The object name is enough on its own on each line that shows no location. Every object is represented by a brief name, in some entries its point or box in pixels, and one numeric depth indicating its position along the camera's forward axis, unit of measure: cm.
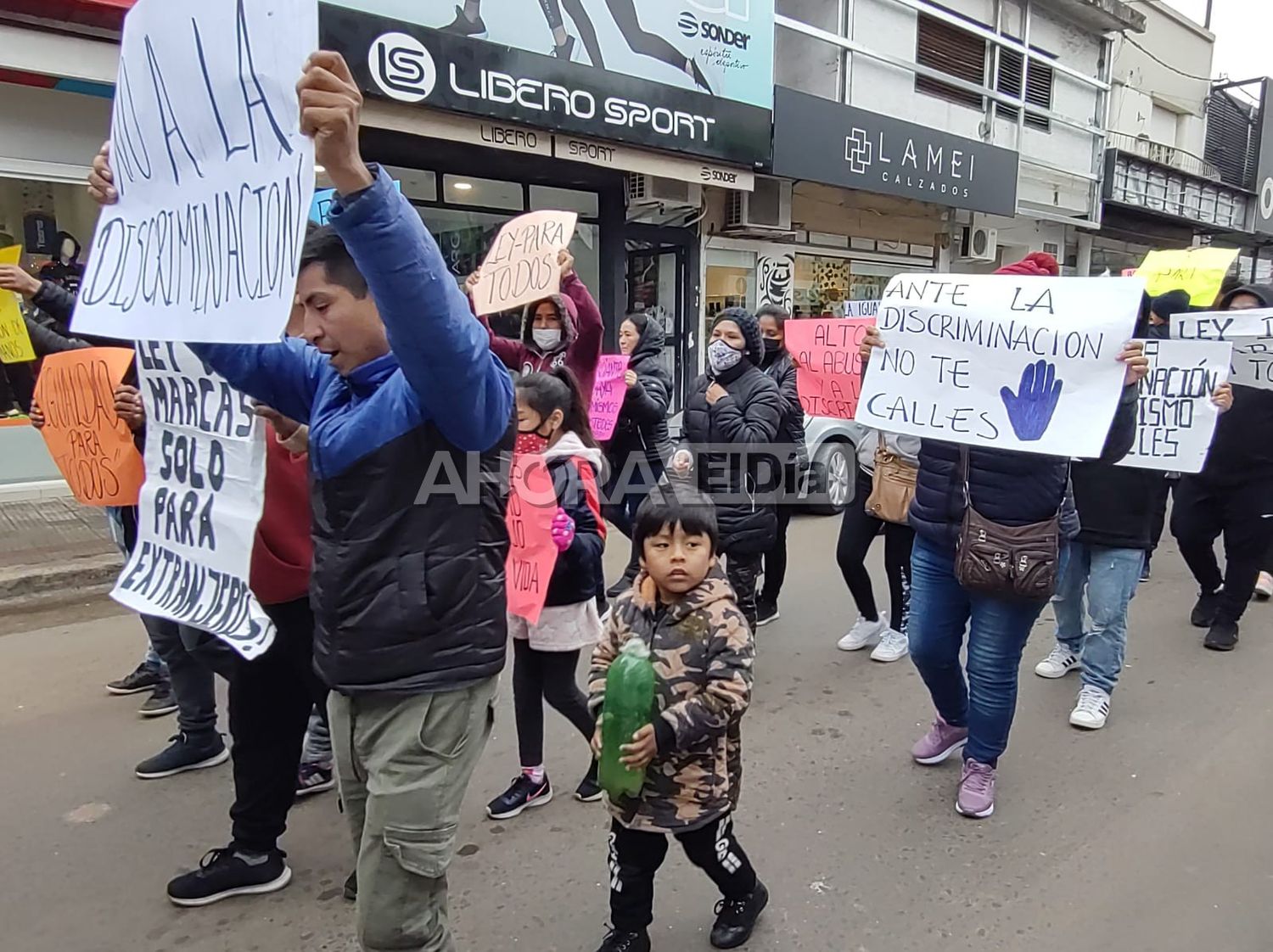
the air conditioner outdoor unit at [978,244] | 1638
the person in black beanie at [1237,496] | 507
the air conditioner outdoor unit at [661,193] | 1127
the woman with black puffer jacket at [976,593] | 313
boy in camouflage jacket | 224
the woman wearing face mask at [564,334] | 425
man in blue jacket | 180
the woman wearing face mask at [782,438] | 524
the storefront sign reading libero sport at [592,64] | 806
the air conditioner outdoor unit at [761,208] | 1216
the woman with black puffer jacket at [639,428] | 545
